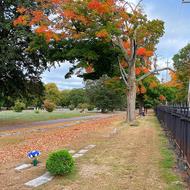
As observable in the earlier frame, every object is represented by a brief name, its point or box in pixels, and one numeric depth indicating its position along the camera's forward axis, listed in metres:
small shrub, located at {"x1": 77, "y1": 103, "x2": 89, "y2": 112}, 62.44
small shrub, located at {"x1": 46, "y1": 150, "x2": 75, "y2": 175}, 5.13
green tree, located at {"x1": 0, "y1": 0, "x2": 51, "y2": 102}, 17.74
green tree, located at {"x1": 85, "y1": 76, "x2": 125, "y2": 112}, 54.59
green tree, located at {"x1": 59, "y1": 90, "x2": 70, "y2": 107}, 87.49
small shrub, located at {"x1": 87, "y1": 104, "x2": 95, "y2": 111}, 62.18
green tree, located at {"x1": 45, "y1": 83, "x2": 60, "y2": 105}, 86.99
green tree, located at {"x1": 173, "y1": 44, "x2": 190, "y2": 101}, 62.23
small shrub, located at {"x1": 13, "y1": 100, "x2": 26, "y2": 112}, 47.98
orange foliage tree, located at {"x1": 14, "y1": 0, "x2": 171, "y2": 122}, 16.95
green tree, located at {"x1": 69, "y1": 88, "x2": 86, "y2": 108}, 82.09
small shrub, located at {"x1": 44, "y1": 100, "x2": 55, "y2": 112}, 47.24
